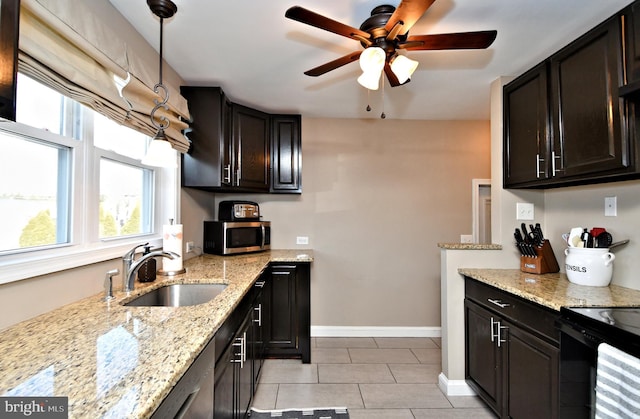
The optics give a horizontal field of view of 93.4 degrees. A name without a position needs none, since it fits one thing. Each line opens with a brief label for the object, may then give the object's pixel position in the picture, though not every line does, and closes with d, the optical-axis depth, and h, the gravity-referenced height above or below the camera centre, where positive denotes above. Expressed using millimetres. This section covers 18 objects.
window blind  1097 +686
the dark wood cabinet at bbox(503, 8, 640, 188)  1472 +580
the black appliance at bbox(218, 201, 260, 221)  2957 +61
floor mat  2016 -1335
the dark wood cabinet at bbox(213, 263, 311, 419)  1411 -814
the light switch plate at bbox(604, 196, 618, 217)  1810 +71
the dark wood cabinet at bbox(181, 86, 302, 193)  2533 +662
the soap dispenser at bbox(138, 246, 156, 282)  1749 -320
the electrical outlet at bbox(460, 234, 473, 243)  3442 -224
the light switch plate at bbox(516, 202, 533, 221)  2326 +50
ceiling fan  1353 +877
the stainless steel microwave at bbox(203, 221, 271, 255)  2781 -191
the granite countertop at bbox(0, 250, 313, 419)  682 -401
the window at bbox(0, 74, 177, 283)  1193 +160
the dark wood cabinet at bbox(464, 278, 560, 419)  1489 -785
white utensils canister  1696 -275
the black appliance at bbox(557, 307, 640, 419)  1230 -599
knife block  2078 -306
